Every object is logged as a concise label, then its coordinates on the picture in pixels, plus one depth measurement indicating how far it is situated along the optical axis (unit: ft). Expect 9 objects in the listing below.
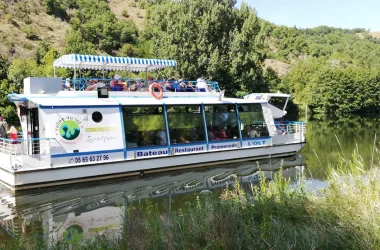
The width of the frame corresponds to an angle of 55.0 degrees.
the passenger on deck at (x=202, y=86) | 53.21
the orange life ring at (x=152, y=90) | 45.03
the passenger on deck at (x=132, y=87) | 46.06
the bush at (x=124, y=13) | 242.27
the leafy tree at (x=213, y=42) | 106.22
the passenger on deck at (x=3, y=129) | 40.60
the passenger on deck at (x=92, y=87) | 43.27
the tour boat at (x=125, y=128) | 36.37
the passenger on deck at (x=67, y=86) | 44.34
